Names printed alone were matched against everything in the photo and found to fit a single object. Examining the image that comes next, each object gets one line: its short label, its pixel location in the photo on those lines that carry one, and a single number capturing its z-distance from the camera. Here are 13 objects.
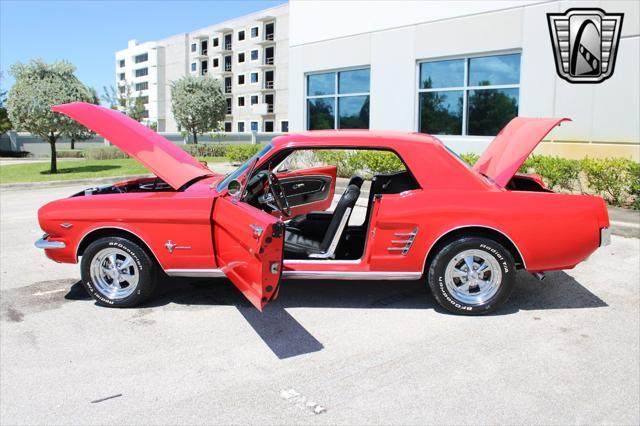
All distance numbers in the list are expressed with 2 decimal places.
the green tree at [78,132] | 19.56
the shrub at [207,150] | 31.17
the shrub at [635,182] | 9.45
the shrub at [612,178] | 9.86
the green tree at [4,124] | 38.84
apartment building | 71.00
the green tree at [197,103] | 32.50
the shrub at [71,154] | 37.44
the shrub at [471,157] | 12.29
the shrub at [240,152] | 21.75
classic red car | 4.82
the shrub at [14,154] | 38.33
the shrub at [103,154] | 29.39
